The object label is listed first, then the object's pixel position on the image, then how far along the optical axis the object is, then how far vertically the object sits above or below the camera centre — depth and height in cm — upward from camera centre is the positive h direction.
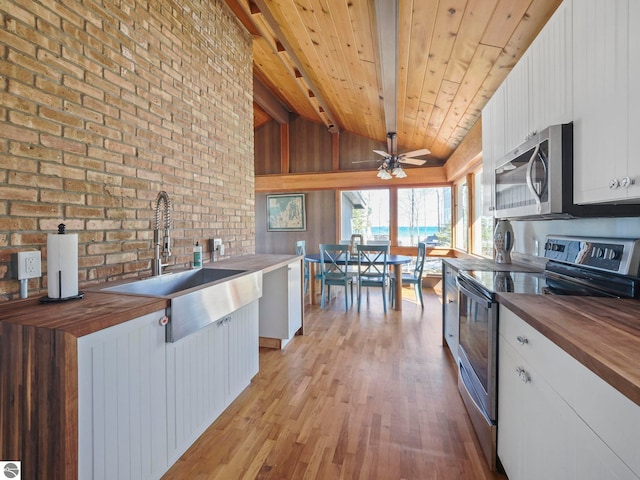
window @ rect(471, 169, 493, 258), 357 +8
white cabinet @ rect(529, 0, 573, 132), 126 +78
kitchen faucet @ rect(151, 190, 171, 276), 176 -3
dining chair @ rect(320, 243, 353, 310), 398 -47
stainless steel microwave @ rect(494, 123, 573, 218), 128 +30
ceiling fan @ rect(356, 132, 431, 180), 433 +110
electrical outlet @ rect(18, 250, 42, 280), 114 -12
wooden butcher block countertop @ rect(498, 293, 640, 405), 63 -28
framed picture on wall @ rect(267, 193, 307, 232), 605 +47
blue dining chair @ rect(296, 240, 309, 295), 462 -26
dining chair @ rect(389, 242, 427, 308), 409 -62
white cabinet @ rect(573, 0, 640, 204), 93 +49
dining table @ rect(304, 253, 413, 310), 396 -48
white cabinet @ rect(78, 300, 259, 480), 92 -65
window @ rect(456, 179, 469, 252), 454 +31
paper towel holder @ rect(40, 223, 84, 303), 112 -25
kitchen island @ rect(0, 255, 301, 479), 83 -46
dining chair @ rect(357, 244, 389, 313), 381 -42
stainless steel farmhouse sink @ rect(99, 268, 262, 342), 127 -32
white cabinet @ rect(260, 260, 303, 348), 273 -67
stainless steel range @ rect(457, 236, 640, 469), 121 -25
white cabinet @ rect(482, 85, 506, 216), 204 +72
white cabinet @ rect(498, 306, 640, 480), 63 -51
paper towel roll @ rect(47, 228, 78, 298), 111 -11
